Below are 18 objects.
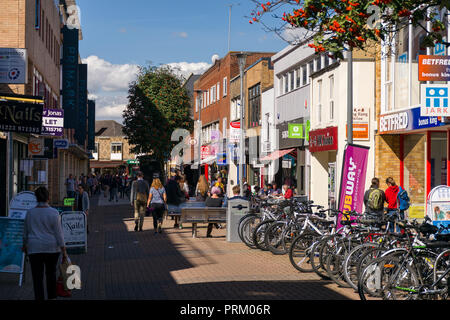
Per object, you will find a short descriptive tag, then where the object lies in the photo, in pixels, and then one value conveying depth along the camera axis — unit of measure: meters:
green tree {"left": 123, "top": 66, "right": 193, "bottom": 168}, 48.38
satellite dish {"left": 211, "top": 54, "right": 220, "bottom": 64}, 64.19
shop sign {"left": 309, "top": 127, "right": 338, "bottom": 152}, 28.52
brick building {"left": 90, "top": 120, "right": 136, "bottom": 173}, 115.56
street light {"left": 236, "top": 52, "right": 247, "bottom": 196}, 28.64
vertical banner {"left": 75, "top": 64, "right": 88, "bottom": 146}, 51.41
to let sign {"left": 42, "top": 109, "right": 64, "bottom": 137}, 26.56
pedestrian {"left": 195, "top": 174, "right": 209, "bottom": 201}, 26.05
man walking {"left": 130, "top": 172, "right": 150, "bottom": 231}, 23.30
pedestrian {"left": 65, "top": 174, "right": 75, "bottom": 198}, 38.89
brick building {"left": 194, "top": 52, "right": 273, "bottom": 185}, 56.91
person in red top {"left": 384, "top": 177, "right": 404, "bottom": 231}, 20.67
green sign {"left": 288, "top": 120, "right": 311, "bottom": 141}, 33.38
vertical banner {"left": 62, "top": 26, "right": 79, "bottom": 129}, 40.25
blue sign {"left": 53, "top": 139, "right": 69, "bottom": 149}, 30.86
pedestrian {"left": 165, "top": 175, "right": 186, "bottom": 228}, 24.41
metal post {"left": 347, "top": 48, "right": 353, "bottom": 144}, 19.53
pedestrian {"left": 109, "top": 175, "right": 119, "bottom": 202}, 50.81
